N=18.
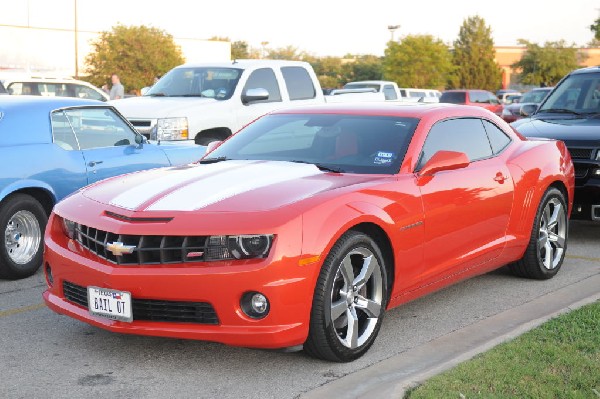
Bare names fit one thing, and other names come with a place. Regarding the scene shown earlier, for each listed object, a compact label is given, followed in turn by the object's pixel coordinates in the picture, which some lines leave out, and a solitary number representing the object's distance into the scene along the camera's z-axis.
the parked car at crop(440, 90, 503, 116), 35.38
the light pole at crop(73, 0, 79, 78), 46.52
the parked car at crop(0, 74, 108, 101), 19.34
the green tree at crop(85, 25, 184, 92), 51.88
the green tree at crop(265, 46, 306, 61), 93.75
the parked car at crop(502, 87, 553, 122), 32.52
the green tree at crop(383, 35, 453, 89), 65.25
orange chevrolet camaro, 4.91
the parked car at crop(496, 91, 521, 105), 50.88
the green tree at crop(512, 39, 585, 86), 82.06
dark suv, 9.33
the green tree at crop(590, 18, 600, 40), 44.70
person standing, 23.05
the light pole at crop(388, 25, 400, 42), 65.06
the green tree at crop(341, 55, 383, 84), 92.00
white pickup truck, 12.54
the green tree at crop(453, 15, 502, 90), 80.31
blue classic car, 7.67
